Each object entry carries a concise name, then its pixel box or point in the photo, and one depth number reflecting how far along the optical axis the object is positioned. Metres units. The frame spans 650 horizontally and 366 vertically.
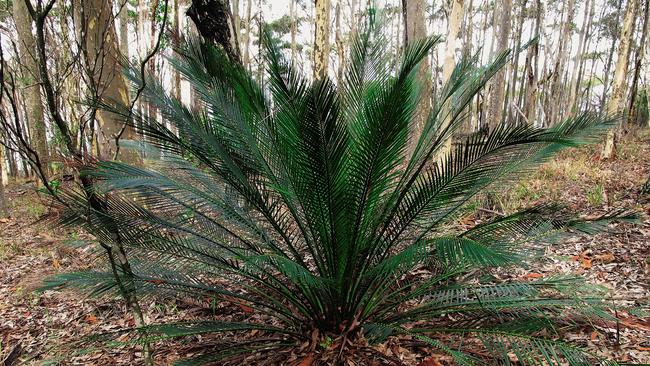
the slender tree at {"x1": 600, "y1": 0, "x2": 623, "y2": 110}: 15.51
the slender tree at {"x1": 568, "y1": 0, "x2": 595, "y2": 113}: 19.49
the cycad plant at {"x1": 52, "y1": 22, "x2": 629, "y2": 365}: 2.16
